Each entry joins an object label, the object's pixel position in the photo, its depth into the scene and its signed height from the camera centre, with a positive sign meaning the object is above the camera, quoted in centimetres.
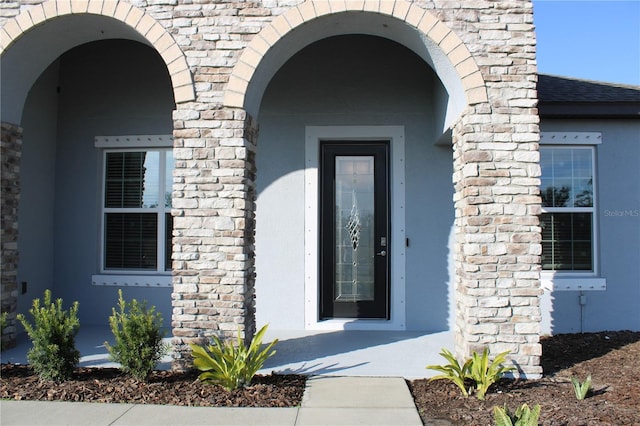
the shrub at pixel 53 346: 459 -110
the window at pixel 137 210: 719 +32
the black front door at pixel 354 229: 697 +4
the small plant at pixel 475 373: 433 -130
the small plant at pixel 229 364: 439 -123
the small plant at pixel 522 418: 327 -128
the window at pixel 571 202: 689 +43
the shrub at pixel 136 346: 454 -110
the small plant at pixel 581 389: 423 -139
